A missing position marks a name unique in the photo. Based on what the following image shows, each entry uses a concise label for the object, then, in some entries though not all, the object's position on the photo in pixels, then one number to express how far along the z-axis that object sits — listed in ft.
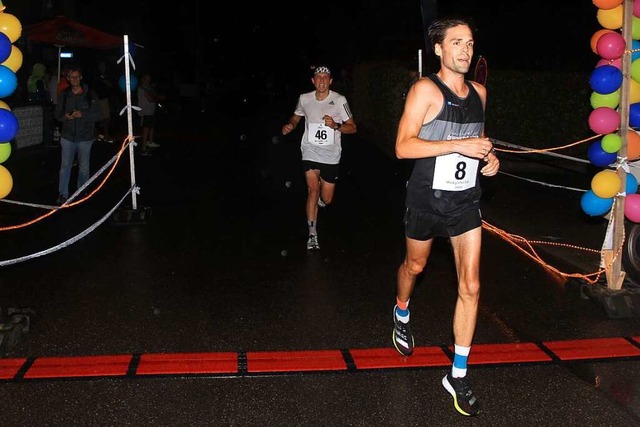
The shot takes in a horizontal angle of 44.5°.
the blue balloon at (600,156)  21.22
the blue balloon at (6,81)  17.81
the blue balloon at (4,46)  17.79
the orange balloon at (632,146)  21.39
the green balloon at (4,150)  19.19
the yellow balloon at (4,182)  18.82
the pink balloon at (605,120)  20.83
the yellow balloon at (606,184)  20.95
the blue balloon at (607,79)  20.49
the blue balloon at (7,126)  18.10
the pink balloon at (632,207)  21.15
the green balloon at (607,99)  21.13
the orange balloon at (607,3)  20.35
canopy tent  61.11
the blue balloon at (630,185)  21.32
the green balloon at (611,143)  20.84
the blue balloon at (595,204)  21.44
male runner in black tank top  14.98
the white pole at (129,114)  33.76
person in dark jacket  36.27
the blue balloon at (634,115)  21.43
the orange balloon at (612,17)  20.75
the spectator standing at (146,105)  61.41
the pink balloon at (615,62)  20.90
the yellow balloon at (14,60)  19.49
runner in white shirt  27.96
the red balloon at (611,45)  20.31
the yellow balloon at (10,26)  18.44
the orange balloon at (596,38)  20.87
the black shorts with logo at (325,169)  28.53
